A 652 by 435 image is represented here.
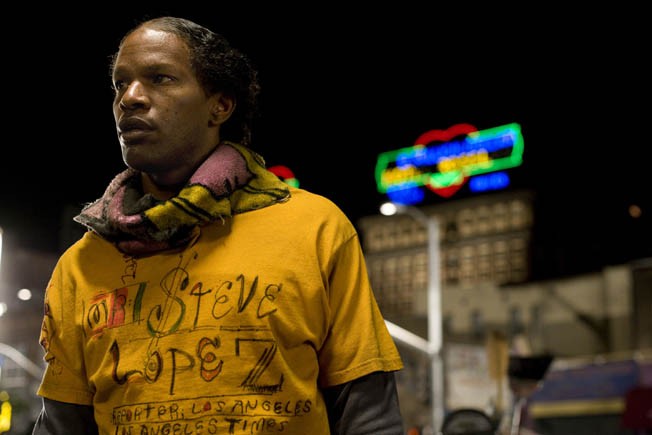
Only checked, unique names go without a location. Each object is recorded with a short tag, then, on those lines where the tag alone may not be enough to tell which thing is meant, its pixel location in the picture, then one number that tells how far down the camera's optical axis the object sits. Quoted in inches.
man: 90.1
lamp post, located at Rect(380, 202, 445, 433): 903.7
